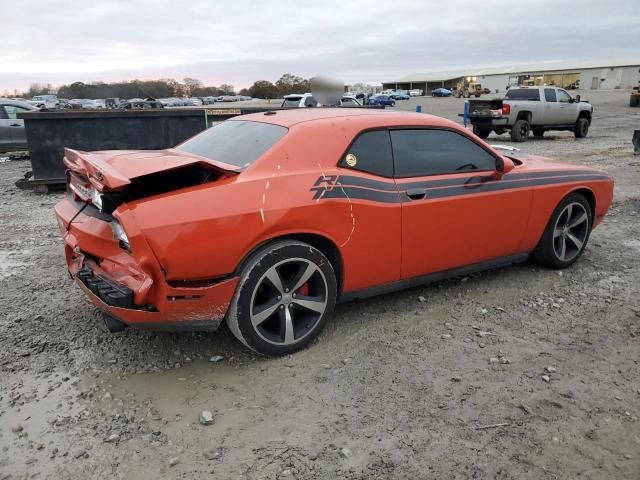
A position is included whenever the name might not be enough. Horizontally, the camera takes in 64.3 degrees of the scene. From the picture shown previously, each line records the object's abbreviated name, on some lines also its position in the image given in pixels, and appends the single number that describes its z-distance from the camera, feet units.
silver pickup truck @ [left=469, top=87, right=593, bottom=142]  54.08
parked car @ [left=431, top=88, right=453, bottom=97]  268.21
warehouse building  270.46
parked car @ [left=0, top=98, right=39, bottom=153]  42.60
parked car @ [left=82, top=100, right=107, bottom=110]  152.78
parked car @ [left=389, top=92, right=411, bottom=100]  234.29
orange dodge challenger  9.46
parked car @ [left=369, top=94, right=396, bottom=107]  147.02
